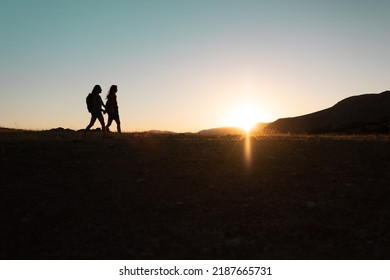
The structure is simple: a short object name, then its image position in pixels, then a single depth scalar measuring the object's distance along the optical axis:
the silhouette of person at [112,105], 18.95
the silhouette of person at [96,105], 17.31
